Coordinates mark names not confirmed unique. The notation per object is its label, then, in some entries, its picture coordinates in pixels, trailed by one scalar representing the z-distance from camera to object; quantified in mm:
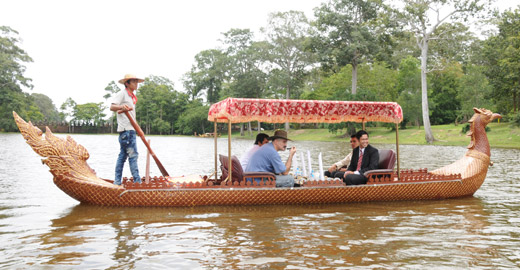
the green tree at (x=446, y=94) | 47875
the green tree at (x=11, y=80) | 57531
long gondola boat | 7898
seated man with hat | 8305
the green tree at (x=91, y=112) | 77750
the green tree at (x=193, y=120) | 67000
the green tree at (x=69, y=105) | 80188
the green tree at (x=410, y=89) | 43312
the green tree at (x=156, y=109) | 71500
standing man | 8008
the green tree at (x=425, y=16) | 30161
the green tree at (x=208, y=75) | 66050
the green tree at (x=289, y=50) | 51344
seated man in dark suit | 8594
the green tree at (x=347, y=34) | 39500
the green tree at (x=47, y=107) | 101125
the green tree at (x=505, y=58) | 31172
